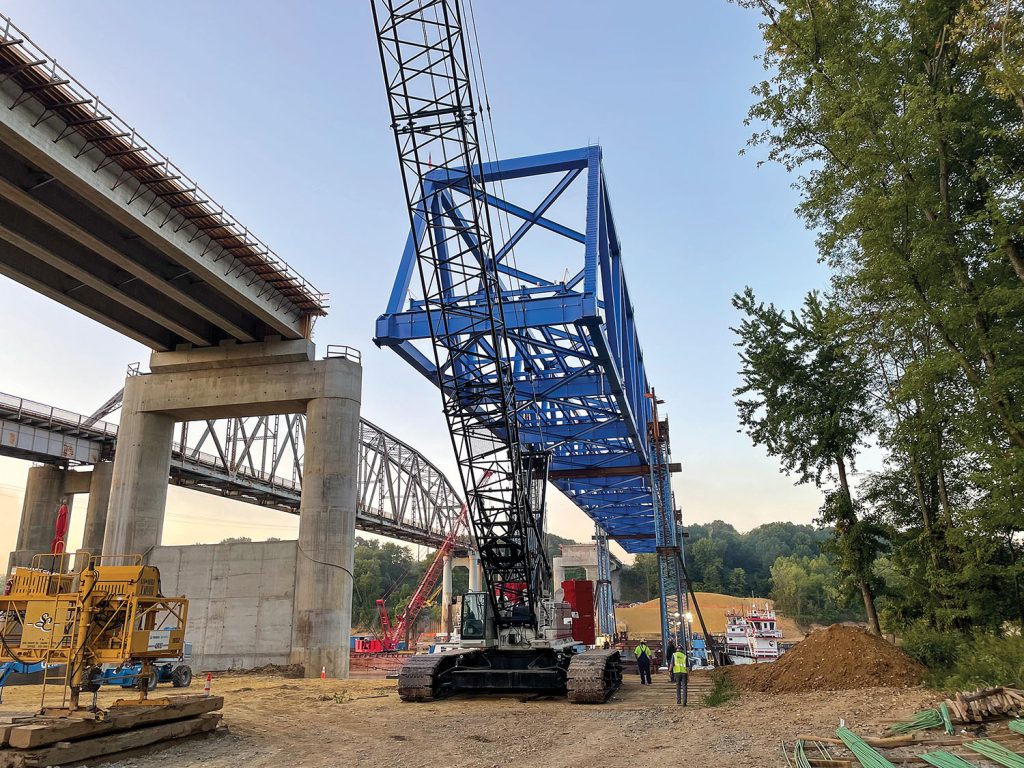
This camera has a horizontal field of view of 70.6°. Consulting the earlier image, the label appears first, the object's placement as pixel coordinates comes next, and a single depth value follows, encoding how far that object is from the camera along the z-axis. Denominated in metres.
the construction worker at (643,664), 23.72
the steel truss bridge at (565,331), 21.67
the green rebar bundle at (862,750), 9.03
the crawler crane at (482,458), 19.12
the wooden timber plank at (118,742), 10.17
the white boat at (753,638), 48.63
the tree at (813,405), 23.39
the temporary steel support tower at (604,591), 58.97
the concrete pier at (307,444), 29.94
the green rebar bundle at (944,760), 8.71
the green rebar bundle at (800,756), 9.22
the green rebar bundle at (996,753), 8.53
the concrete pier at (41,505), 50.38
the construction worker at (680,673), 17.47
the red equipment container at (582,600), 31.42
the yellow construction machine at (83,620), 11.81
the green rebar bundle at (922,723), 11.28
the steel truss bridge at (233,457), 47.53
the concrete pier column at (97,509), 45.09
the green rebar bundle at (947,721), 10.88
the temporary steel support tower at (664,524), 33.84
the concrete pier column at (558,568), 79.38
